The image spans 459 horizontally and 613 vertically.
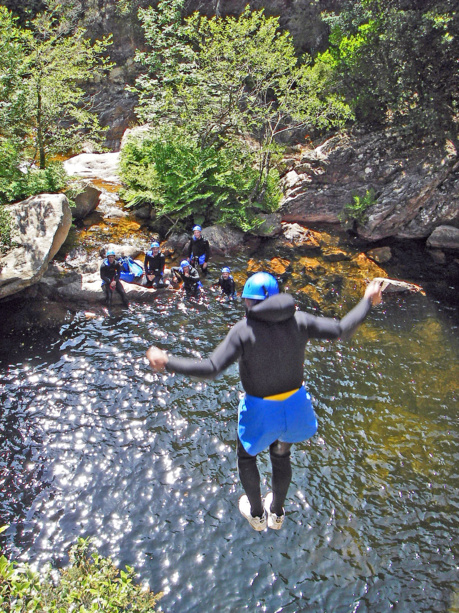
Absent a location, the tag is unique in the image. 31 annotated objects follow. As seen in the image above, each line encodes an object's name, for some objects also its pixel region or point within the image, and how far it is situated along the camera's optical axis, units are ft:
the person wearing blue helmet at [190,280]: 43.96
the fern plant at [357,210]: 55.31
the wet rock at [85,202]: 54.03
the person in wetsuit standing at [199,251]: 47.32
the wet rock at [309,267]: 49.11
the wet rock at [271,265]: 48.93
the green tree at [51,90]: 46.06
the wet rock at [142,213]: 57.06
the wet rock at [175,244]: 51.67
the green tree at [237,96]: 52.19
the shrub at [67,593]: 12.06
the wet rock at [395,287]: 46.16
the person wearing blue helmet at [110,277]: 41.57
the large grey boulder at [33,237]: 37.88
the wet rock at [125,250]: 49.36
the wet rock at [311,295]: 44.01
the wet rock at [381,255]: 52.16
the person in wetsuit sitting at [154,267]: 45.06
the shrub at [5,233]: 39.37
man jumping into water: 12.93
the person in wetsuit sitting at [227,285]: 43.01
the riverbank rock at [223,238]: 52.37
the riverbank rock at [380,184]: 54.44
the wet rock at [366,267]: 49.78
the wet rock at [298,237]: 53.78
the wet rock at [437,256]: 52.75
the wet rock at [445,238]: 53.31
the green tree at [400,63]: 49.78
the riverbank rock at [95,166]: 63.67
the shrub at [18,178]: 46.80
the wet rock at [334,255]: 51.85
